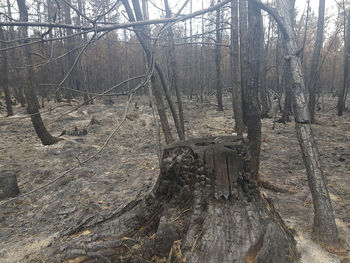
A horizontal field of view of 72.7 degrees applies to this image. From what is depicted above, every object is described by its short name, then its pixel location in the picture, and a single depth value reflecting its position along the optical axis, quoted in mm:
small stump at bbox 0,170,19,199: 4402
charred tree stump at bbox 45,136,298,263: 2074
